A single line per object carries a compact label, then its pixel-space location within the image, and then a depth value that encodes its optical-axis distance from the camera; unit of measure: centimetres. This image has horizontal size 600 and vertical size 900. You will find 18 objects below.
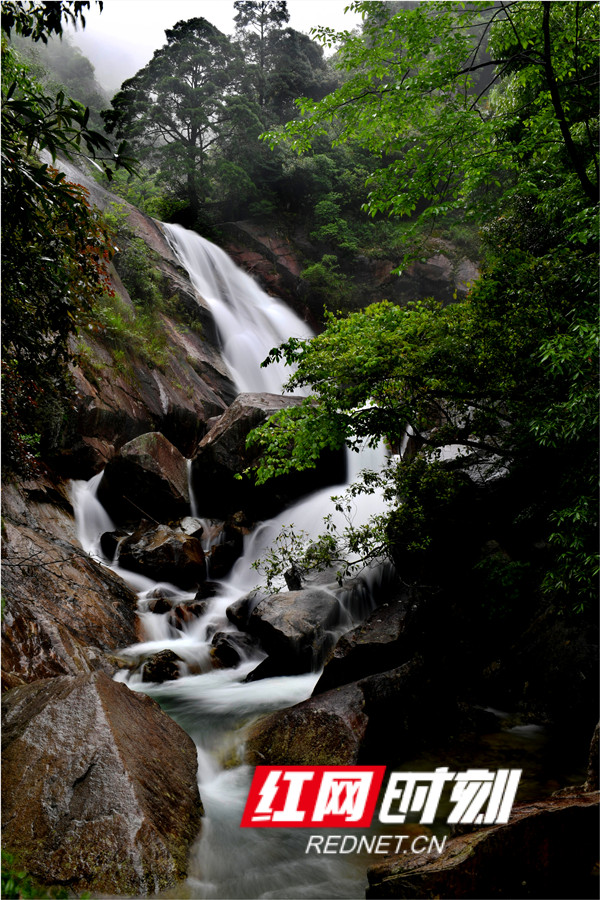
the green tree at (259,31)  2047
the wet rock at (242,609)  887
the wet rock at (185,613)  895
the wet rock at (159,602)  909
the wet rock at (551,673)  623
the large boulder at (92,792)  313
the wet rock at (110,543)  1066
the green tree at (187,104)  2091
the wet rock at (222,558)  1114
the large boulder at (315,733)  521
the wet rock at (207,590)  1000
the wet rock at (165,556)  1019
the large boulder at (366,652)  635
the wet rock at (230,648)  812
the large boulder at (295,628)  732
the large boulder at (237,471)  1222
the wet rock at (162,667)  723
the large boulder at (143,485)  1145
